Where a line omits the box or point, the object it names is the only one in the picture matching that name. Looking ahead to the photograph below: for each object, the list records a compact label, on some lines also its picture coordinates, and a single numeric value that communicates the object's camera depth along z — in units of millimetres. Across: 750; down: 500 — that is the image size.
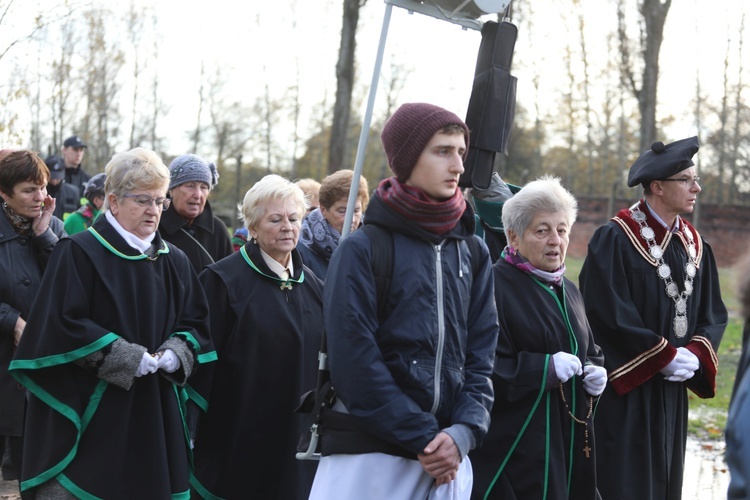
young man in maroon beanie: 3381
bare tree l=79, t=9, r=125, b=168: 32356
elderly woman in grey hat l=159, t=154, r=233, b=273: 6281
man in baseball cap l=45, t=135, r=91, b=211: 13242
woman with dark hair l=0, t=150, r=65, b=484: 5711
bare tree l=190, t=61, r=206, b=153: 49156
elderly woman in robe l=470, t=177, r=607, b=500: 4570
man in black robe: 5531
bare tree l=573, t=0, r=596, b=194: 41656
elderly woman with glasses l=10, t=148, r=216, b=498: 4445
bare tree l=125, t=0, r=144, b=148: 41941
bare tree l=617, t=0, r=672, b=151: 15898
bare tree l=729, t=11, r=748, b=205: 41188
